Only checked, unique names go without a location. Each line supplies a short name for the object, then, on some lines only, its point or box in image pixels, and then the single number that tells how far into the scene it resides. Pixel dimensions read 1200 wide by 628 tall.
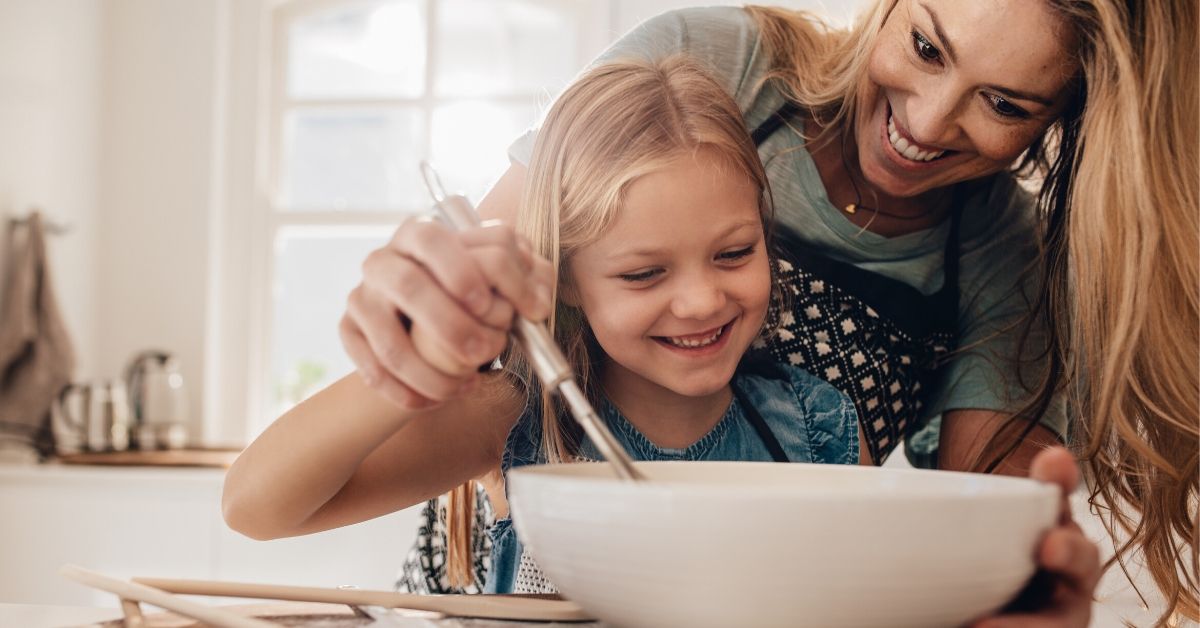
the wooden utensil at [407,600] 0.54
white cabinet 2.32
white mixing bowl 0.40
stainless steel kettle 2.67
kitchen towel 2.56
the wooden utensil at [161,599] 0.47
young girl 0.90
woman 0.92
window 2.90
